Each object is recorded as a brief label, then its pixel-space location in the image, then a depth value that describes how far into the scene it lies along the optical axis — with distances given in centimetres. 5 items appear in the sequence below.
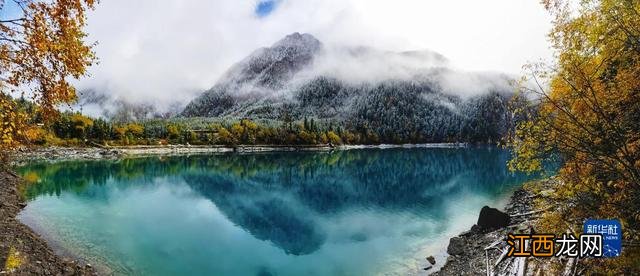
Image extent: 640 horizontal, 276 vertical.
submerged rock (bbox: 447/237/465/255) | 3246
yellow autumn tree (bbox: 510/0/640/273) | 1076
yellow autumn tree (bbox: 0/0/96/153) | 816
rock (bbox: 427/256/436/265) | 3080
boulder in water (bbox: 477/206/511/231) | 3759
